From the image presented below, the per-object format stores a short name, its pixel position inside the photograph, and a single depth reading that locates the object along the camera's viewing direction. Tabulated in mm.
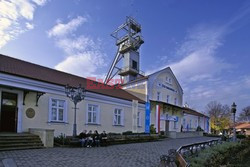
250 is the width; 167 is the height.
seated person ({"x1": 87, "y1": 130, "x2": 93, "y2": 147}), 14547
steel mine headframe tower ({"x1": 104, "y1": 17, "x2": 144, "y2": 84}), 36688
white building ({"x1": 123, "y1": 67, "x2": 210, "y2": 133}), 28906
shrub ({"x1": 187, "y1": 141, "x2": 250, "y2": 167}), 8168
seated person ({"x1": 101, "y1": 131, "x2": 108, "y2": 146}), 15329
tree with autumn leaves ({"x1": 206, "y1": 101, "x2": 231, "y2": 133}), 59950
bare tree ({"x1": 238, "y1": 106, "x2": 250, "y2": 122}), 72762
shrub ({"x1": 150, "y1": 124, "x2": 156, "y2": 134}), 27483
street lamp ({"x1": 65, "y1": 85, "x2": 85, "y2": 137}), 14812
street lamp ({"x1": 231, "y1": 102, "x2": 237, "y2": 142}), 22366
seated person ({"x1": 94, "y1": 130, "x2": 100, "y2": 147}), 14881
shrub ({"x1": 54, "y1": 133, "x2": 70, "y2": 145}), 13953
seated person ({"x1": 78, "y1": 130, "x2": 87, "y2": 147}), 14109
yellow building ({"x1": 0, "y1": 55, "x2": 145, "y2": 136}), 13867
